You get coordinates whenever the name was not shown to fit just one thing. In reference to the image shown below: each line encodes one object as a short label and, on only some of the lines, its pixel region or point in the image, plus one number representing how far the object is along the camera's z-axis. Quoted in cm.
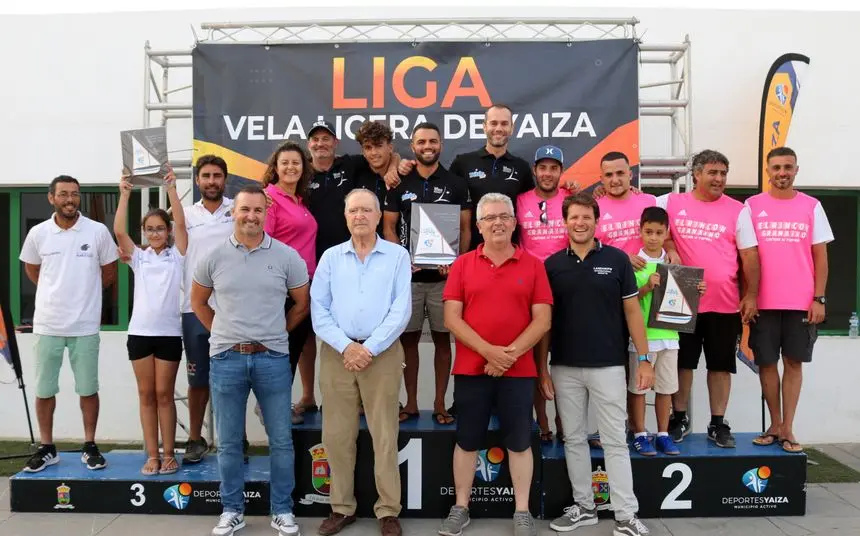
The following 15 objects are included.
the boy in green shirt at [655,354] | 391
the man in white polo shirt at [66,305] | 430
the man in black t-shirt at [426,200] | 411
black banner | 524
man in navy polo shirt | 357
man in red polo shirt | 351
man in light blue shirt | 356
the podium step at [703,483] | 389
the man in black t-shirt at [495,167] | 419
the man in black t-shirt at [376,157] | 415
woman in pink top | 409
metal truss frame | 514
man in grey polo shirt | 352
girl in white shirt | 404
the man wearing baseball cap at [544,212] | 409
